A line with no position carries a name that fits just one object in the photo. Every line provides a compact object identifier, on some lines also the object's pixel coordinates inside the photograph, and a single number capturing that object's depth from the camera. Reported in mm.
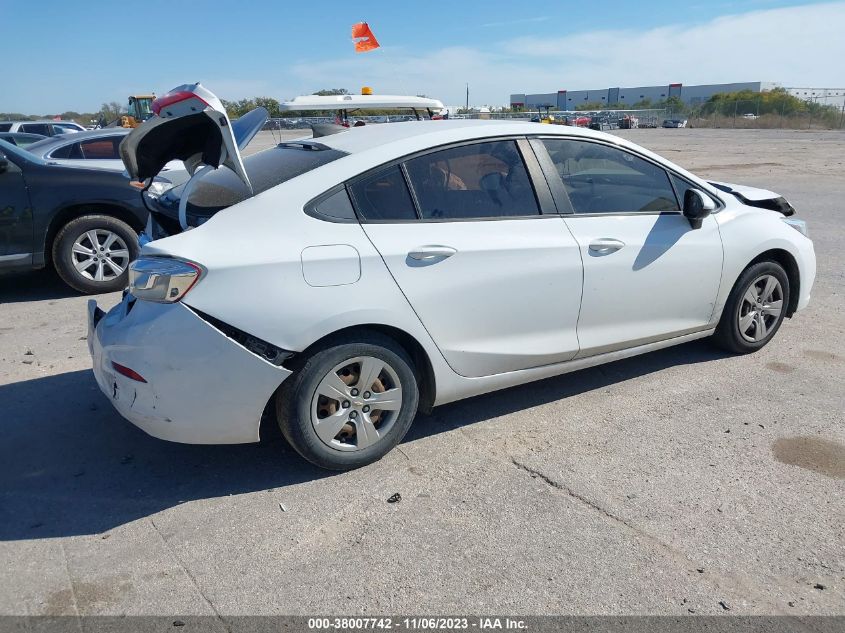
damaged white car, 3205
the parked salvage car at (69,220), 6660
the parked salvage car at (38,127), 22312
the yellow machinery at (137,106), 32184
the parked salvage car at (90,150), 8094
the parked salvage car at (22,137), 15662
